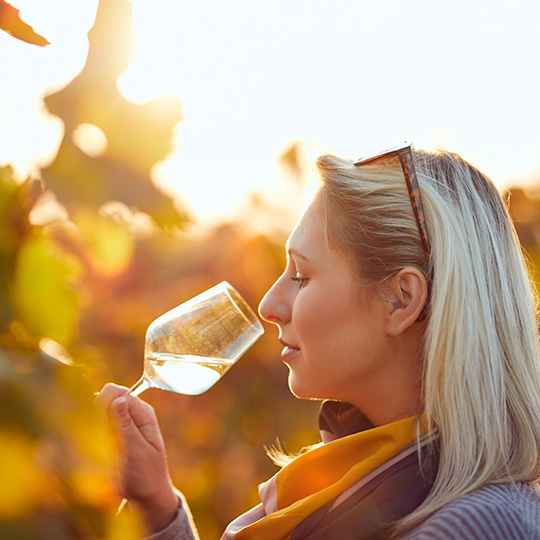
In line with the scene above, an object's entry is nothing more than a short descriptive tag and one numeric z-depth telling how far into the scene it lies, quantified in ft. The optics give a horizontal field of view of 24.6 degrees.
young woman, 3.40
